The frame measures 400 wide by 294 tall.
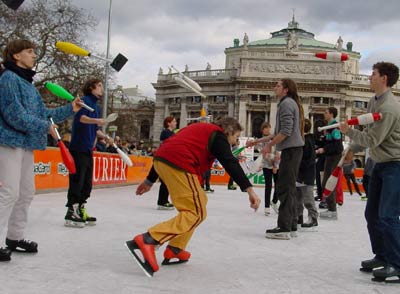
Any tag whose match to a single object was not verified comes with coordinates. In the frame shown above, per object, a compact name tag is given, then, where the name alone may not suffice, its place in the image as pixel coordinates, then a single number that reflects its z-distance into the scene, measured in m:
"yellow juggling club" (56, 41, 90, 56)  7.12
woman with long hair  6.66
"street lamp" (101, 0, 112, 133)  30.74
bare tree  31.61
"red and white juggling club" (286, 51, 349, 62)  6.79
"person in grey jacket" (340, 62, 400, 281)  4.44
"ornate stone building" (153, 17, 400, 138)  70.25
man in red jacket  4.52
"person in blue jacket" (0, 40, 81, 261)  4.55
